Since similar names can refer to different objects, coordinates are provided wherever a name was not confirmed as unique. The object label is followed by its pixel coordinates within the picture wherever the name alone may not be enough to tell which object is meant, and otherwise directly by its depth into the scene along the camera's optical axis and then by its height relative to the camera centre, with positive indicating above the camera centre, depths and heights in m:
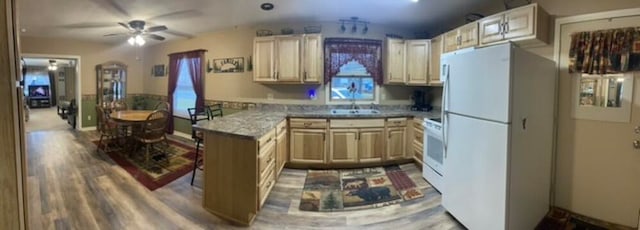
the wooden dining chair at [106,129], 5.27 -0.57
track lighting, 4.73 +1.13
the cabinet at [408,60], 4.64 +0.56
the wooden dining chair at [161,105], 7.13 -0.21
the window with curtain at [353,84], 4.96 +0.21
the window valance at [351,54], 4.77 +0.67
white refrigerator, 2.19 -0.30
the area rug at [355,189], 3.15 -1.06
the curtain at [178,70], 6.10 +0.54
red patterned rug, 3.85 -0.99
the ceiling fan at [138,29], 4.54 +1.00
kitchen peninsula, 3.06 -0.53
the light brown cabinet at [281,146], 3.68 -0.64
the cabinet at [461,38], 3.46 +0.73
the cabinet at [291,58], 4.52 +0.58
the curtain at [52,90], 14.51 +0.27
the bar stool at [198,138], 3.77 -0.51
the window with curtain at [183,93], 6.43 +0.07
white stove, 3.48 -0.66
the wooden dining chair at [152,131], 4.62 -0.53
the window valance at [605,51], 2.50 +0.40
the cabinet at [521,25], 2.78 +0.69
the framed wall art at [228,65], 5.44 +0.58
